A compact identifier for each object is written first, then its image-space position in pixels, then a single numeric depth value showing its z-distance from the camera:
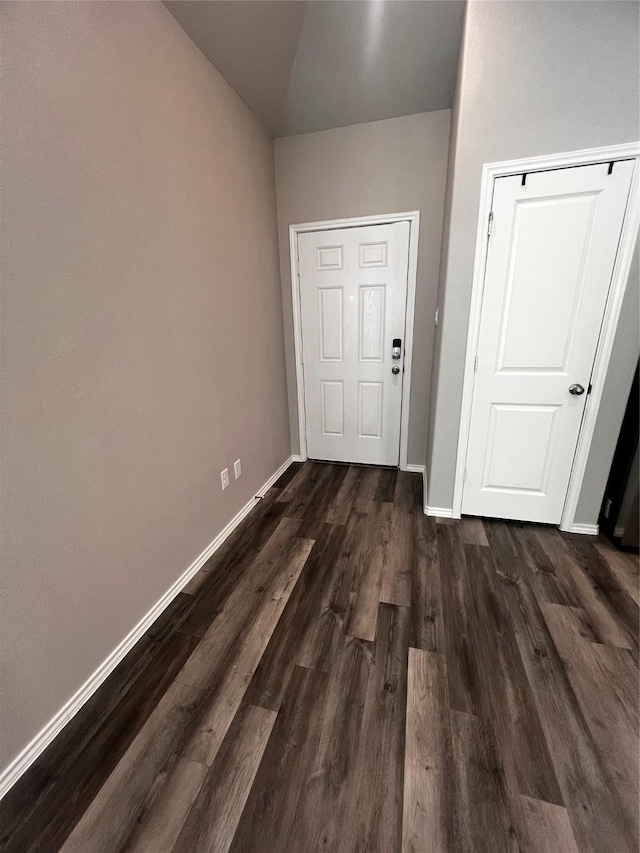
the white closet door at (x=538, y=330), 1.68
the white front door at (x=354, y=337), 2.63
